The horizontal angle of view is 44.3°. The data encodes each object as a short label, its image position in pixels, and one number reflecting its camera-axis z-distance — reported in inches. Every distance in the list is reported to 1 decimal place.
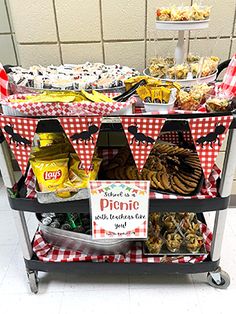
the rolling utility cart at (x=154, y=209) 39.8
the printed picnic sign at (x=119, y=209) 41.2
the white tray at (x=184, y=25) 41.1
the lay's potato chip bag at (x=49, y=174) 41.3
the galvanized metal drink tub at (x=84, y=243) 49.2
